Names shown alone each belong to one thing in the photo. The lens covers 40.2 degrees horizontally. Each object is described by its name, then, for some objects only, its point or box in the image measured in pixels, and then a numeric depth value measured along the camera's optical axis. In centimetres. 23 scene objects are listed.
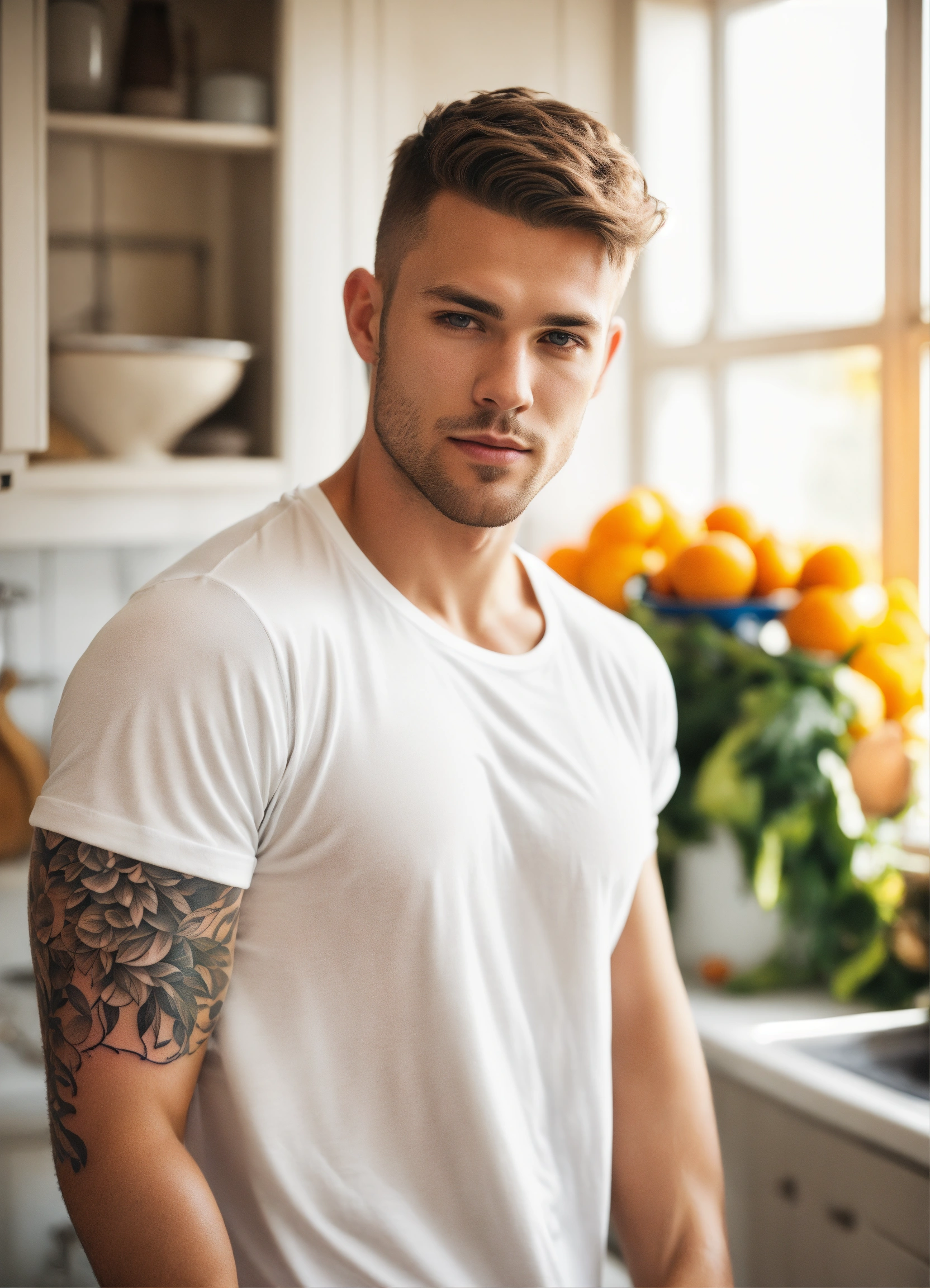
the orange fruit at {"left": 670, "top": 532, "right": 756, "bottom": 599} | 164
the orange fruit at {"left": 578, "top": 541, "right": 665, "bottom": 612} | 179
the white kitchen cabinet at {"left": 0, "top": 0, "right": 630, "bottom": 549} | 181
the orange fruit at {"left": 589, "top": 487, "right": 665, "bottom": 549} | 183
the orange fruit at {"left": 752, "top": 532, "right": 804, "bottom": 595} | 169
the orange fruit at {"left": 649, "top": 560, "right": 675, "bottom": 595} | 172
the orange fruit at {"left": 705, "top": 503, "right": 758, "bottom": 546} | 174
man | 81
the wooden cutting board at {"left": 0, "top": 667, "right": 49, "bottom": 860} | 183
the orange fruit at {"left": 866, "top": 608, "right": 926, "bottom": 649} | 166
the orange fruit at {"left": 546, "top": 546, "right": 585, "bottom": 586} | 189
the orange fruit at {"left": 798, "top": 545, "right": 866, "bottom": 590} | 166
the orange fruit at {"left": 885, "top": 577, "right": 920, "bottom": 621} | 173
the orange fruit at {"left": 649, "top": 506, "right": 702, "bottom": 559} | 182
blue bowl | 165
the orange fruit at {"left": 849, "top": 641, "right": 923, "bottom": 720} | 165
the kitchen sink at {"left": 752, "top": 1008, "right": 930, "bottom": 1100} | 135
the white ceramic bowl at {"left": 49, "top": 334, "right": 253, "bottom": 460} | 175
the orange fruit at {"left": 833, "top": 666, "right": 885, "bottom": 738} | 159
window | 183
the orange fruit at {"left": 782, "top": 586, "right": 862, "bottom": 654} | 161
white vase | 160
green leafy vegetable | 155
